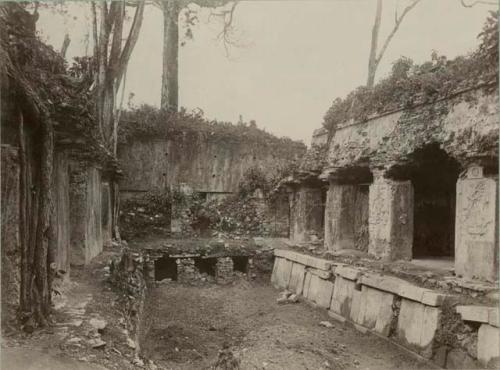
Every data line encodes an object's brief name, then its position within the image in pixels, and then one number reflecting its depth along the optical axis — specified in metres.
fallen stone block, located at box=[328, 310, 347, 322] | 8.50
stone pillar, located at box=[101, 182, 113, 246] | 12.12
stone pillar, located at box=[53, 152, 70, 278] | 7.16
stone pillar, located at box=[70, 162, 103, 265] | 8.65
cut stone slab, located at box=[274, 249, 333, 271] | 9.48
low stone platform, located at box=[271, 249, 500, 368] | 5.57
